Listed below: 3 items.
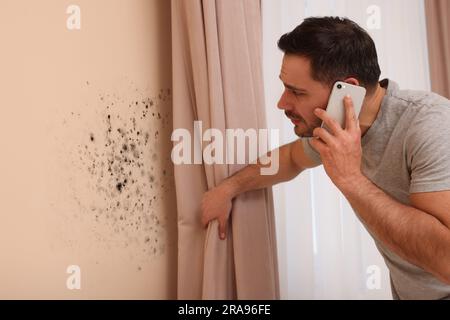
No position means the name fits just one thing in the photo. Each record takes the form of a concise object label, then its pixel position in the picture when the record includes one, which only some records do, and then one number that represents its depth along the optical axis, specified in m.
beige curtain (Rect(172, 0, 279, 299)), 1.23
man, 0.93
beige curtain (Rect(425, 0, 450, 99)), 1.73
